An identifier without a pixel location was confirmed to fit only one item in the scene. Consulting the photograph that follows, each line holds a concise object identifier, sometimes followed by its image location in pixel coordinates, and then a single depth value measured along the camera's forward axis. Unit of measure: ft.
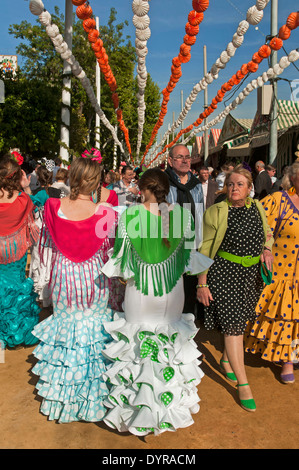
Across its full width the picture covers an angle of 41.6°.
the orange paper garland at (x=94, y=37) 21.86
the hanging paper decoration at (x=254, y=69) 26.91
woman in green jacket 10.85
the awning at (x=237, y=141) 56.51
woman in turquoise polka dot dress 9.78
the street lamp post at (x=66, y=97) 33.00
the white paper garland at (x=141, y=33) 19.29
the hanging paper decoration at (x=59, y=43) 22.90
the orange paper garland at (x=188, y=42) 19.30
